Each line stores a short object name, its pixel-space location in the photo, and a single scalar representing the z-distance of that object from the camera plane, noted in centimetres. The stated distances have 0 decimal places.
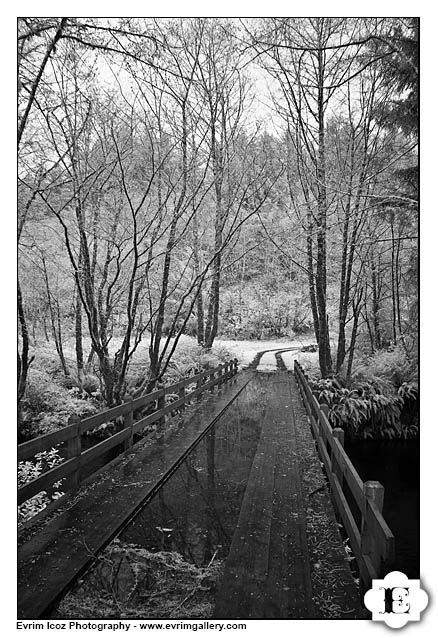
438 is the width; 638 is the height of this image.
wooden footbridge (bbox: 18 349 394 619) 183
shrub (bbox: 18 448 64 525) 423
